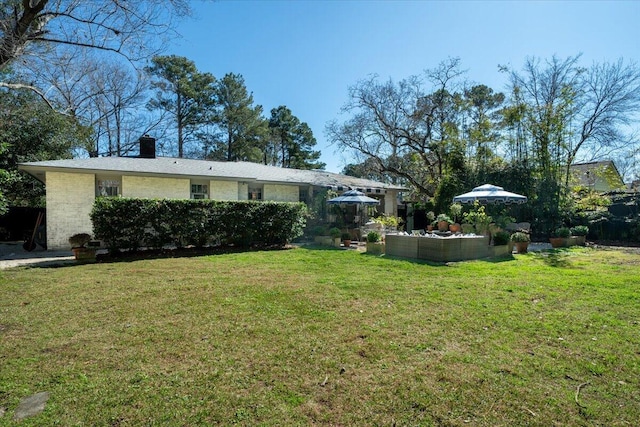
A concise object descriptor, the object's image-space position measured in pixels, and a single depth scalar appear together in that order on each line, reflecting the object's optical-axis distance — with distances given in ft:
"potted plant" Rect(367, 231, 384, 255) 35.63
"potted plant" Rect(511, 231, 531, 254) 36.32
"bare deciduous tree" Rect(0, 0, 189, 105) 21.30
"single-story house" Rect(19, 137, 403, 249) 40.11
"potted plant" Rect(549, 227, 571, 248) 40.78
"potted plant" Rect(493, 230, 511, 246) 34.91
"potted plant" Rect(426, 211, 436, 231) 57.73
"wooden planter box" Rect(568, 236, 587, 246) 41.86
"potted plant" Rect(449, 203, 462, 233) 44.65
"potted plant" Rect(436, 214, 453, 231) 44.55
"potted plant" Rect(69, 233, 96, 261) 31.55
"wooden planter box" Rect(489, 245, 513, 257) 34.14
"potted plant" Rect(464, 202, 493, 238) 38.81
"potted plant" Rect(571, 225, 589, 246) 42.65
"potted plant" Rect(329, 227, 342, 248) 43.68
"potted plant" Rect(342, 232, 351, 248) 44.47
